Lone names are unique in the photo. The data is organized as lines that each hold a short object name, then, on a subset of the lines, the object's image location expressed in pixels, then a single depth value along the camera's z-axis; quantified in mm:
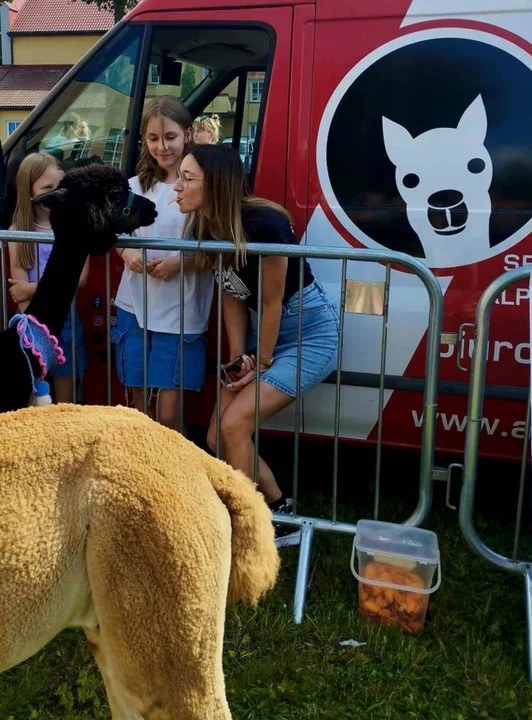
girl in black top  2832
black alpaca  2230
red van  2930
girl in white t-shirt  3168
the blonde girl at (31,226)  3219
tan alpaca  1332
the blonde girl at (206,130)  3514
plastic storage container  2662
